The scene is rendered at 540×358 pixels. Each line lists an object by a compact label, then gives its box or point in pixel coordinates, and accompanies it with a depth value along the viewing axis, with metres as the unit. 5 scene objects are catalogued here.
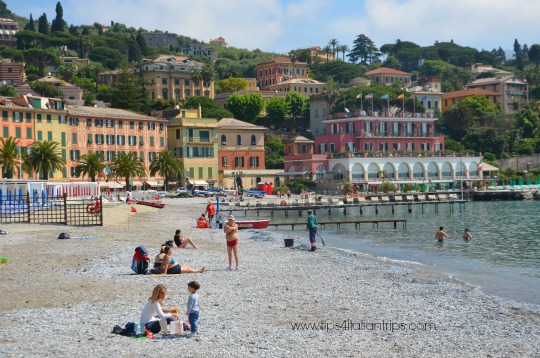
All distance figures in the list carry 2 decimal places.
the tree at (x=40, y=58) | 176.12
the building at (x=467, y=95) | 164.75
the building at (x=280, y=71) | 194.25
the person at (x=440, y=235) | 44.22
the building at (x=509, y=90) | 171.62
